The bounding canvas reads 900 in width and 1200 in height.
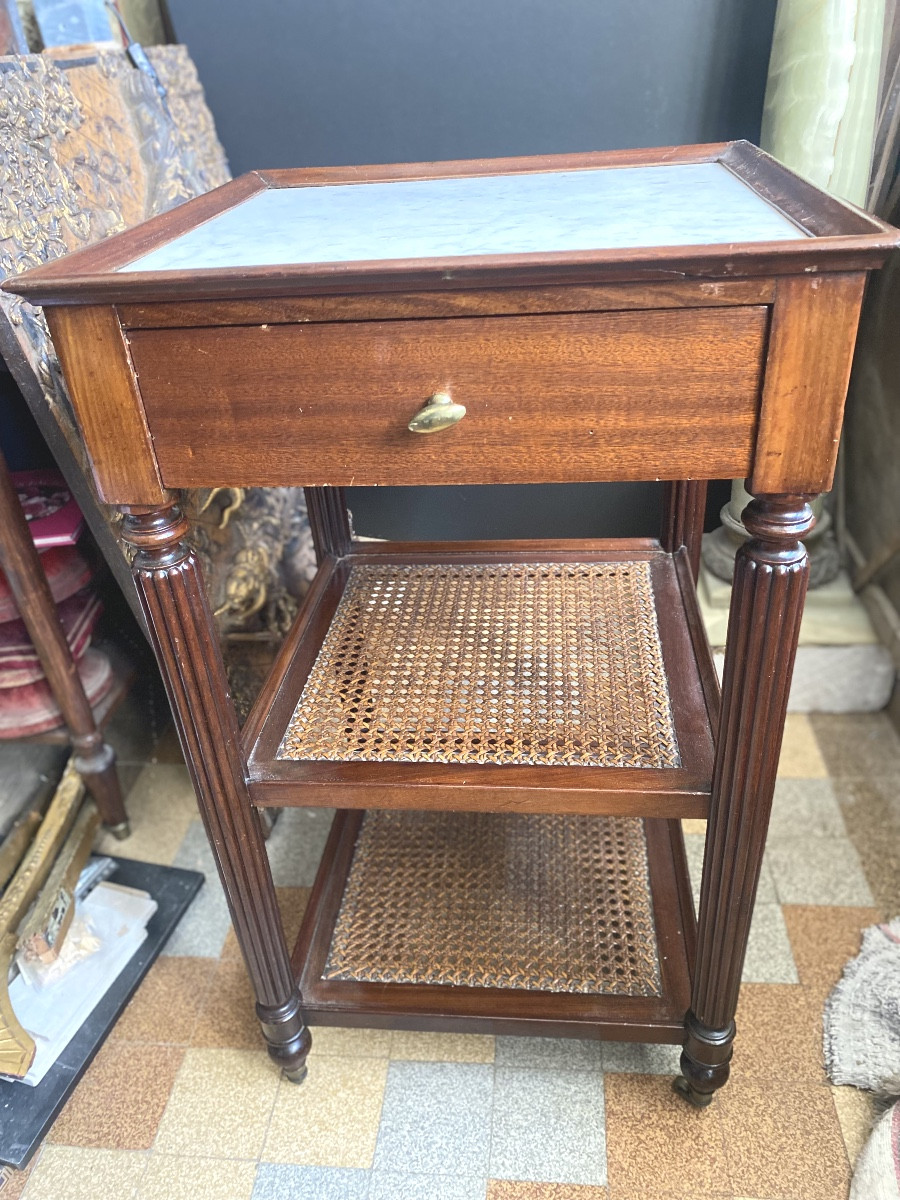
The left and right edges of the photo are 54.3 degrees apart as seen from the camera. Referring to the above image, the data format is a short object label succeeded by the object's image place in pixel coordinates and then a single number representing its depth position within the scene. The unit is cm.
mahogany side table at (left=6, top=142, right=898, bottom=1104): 54
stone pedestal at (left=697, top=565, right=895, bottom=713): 132
